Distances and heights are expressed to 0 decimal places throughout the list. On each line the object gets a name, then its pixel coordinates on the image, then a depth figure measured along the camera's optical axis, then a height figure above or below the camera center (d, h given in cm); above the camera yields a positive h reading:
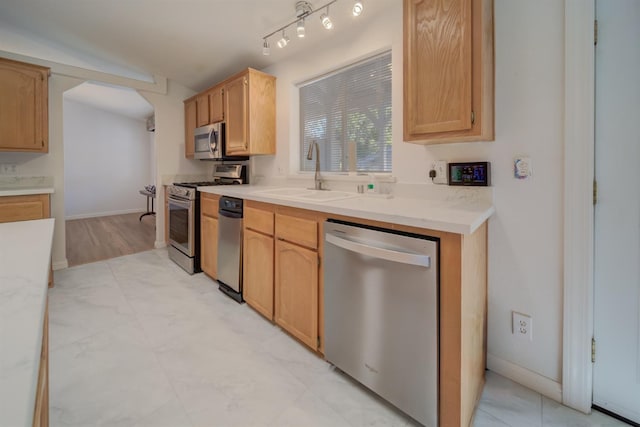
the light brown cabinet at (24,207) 274 -4
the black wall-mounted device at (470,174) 165 +15
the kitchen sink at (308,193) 202 +6
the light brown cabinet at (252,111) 307 +95
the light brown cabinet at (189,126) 411 +106
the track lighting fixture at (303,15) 200 +140
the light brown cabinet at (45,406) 79 -58
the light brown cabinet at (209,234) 289 -32
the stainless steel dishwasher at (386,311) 125 -52
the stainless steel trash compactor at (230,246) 249 -39
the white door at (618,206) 128 -3
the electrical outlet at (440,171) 184 +18
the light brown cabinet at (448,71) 143 +65
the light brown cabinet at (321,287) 119 -48
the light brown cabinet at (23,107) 288 +95
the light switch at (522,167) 153 +17
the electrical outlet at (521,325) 158 -67
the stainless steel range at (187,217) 319 -17
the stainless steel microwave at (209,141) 351 +74
